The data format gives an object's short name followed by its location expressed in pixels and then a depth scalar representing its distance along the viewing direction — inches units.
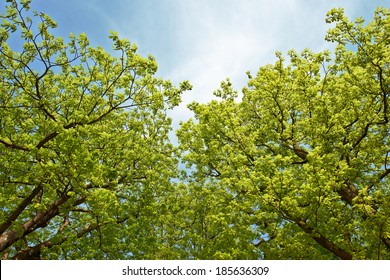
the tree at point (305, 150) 491.8
